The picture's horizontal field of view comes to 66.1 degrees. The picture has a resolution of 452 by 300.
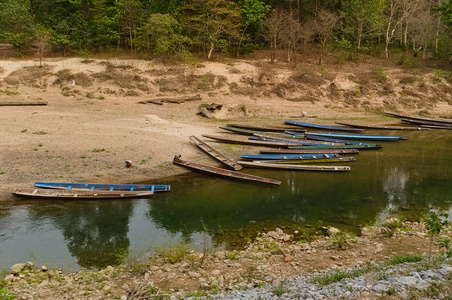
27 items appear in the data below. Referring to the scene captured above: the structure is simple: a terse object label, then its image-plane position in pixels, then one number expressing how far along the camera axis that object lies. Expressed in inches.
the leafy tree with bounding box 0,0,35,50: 1581.0
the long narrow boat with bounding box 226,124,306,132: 1156.5
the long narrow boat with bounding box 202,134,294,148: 995.3
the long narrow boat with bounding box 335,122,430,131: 1269.1
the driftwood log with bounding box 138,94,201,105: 1359.5
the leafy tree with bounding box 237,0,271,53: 1727.4
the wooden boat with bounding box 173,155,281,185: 772.0
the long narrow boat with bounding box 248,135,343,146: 1015.6
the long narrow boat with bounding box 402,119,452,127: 1338.5
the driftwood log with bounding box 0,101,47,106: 1192.8
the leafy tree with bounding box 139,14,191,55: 1567.4
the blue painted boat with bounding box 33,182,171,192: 686.5
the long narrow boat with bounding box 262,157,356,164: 898.7
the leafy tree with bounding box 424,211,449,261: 421.4
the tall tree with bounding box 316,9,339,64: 1690.5
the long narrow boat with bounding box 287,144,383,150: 989.2
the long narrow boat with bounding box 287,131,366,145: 1047.0
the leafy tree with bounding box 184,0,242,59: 1648.6
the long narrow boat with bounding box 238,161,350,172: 855.7
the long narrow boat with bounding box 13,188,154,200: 657.6
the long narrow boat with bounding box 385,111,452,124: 1354.6
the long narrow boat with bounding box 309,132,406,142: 1123.9
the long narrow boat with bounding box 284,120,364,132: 1222.8
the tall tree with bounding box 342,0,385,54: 1734.7
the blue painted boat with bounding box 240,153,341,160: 895.7
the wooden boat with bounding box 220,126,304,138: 1087.0
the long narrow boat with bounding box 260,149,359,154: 942.4
